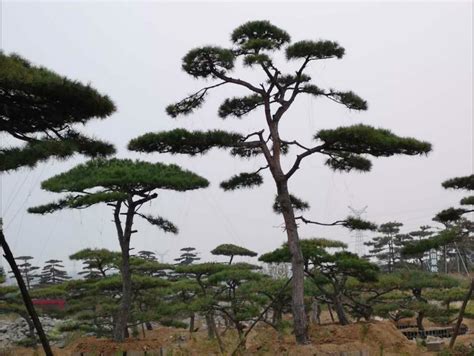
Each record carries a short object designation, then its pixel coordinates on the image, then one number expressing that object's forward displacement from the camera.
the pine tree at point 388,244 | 28.06
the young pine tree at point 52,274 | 30.78
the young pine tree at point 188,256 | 34.91
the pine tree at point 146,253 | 29.98
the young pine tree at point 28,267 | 28.16
